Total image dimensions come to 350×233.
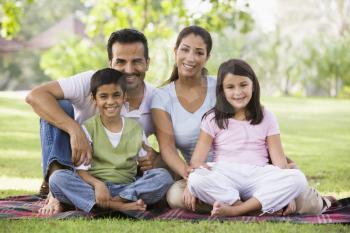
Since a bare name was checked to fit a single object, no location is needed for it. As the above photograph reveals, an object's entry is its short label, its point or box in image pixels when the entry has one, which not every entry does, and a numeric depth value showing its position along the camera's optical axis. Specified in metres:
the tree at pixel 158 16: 7.84
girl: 3.58
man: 3.80
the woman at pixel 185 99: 4.03
